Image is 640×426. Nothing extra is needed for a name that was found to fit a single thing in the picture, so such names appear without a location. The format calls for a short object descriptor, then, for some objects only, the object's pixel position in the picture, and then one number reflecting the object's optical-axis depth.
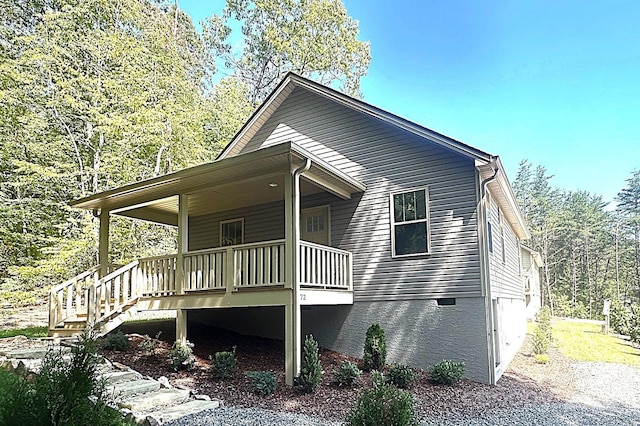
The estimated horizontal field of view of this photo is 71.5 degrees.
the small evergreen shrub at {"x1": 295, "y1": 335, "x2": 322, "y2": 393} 7.37
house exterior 8.60
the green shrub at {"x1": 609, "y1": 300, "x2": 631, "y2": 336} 18.47
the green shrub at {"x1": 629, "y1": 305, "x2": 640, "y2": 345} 15.53
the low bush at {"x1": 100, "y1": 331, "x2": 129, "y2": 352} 8.98
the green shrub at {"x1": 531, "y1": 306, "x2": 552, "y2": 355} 12.55
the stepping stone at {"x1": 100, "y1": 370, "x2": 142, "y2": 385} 7.00
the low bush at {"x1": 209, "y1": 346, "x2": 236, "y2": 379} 7.91
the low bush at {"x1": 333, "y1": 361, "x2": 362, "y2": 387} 7.71
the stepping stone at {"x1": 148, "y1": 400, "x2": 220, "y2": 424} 5.87
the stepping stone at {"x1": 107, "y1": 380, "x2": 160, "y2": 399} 6.55
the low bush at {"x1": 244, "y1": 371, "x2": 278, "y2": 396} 7.23
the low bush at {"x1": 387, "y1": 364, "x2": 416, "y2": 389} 7.87
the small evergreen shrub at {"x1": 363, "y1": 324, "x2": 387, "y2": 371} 8.94
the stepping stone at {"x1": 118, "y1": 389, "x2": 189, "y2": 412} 6.16
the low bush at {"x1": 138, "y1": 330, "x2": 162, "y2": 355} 9.03
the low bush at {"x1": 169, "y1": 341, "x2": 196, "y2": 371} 8.21
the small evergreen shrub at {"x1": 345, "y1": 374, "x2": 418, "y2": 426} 3.98
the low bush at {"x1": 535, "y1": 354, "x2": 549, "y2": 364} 11.77
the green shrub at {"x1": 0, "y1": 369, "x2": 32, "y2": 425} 3.97
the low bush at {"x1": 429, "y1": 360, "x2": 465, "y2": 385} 8.18
